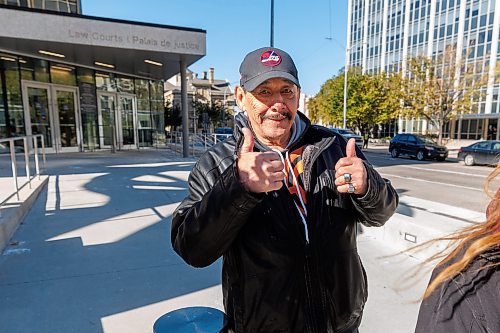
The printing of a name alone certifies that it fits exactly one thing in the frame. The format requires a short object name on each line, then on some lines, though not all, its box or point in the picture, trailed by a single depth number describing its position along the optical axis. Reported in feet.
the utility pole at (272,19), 43.43
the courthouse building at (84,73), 31.60
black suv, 57.57
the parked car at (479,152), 47.12
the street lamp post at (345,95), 91.51
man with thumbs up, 3.79
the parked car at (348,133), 74.35
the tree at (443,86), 75.56
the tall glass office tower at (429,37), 103.46
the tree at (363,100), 100.83
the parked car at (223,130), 96.73
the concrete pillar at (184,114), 41.96
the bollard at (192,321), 3.62
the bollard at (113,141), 47.60
